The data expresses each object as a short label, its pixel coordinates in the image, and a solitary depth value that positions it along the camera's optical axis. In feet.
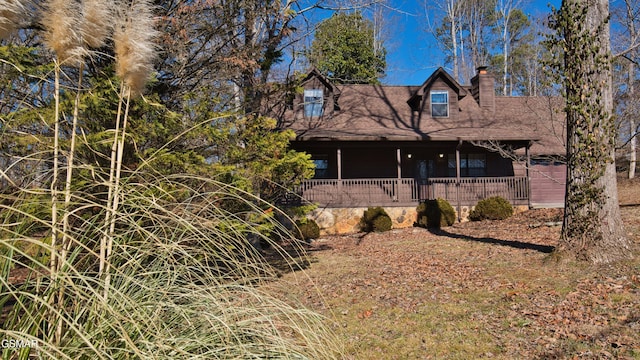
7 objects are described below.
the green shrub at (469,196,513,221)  48.32
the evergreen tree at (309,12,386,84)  81.87
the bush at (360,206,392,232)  47.40
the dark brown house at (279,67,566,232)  51.96
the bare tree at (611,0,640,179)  31.51
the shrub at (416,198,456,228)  47.75
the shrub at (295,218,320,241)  45.16
